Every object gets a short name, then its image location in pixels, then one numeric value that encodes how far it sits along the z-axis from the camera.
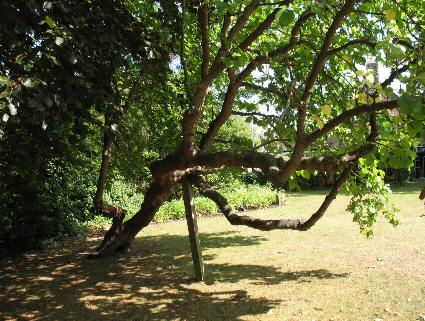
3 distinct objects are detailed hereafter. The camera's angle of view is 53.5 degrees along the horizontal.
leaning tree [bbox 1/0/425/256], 4.26
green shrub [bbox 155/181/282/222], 16.42
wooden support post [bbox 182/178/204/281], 7.34
